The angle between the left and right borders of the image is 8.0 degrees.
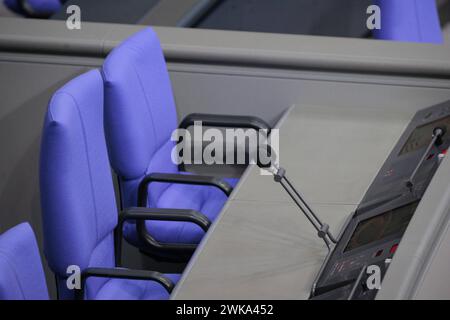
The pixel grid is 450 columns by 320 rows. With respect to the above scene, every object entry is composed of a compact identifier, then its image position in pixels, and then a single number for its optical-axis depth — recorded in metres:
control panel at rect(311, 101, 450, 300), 8.55
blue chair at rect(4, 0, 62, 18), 11.75
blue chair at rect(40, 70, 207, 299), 8.86
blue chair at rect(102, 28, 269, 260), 9.31
